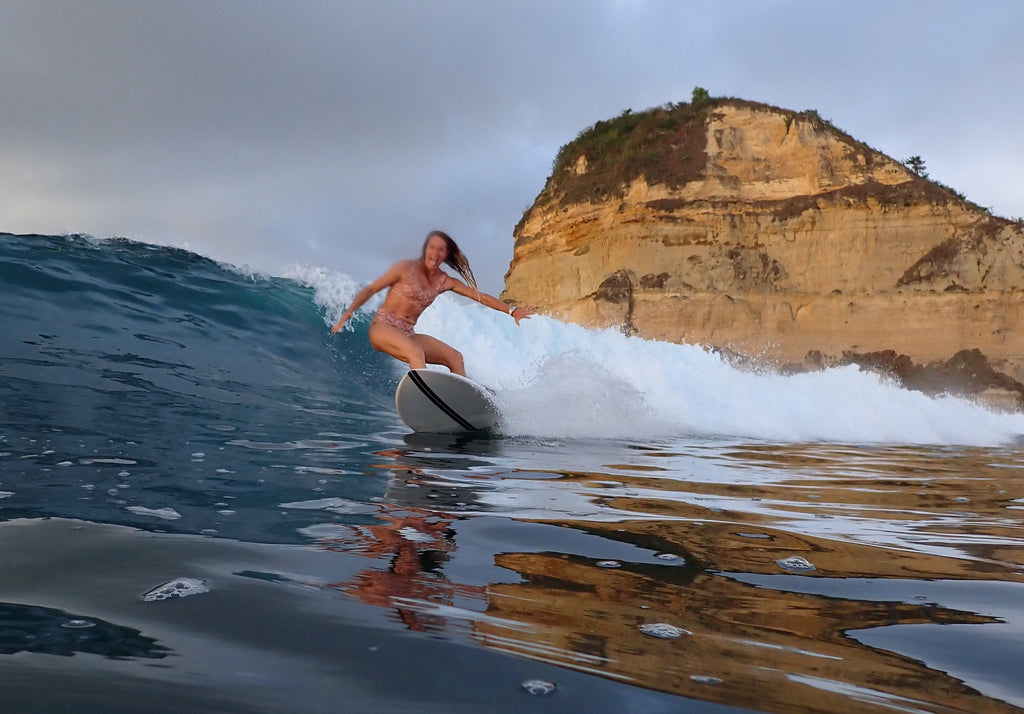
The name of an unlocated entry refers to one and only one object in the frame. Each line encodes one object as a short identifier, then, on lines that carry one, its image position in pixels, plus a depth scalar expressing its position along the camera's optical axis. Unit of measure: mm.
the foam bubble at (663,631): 1403
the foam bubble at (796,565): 2085
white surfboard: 5883
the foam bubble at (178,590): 1446
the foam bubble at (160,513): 2223
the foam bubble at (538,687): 1097
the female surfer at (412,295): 6395
